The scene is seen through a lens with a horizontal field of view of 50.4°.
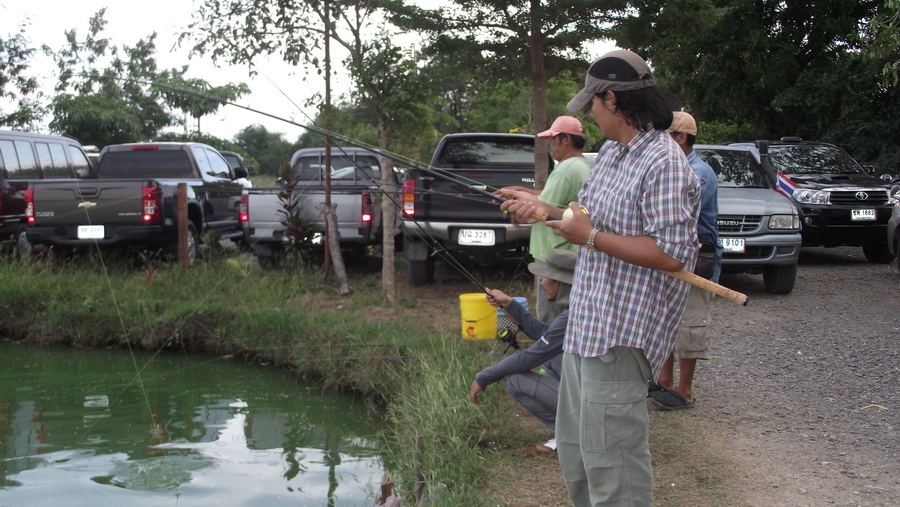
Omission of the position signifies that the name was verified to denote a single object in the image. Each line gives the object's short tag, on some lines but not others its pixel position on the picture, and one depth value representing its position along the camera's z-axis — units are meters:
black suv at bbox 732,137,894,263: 13.19
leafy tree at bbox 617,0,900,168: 17.34
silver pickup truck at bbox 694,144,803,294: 10.55
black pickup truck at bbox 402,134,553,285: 10.35
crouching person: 4.97
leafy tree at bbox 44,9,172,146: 28.12
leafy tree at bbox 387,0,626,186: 9.02
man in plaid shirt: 2.92
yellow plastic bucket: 7.98
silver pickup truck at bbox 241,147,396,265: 11.62
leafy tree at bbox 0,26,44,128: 23.92
